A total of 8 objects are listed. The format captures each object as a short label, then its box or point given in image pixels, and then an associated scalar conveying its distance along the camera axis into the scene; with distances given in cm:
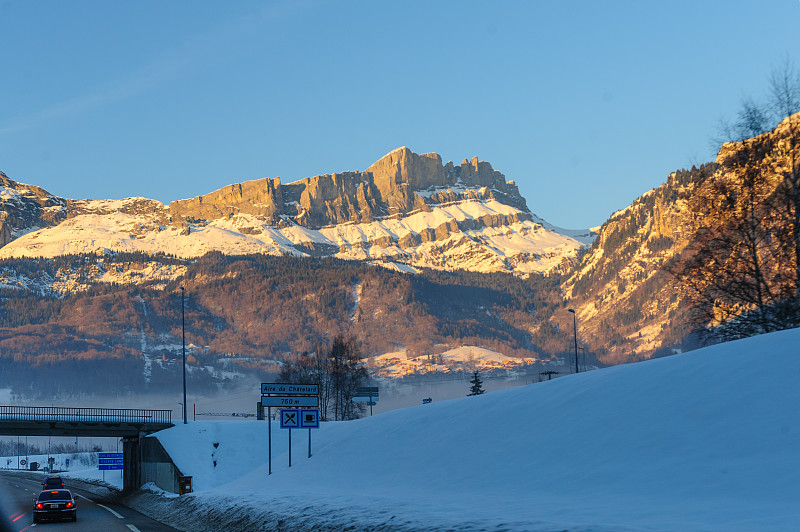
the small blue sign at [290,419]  4512
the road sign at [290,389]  4791
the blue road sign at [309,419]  4591
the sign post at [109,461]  10644
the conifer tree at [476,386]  15227
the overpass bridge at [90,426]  7619
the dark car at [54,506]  3938
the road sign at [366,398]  9718
